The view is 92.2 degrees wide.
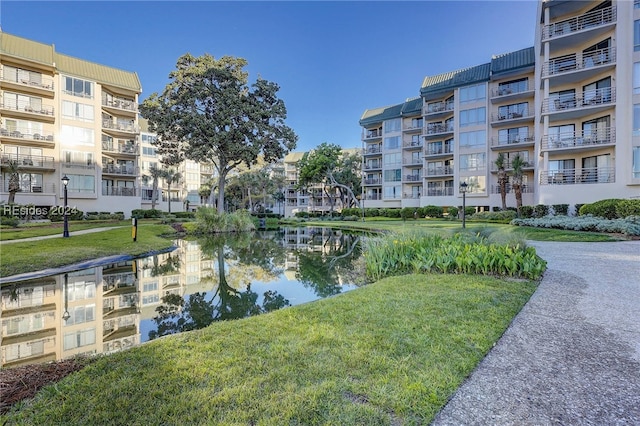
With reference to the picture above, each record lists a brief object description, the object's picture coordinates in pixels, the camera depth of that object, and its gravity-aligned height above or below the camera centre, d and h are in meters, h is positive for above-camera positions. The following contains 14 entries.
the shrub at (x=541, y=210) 21.62 -0.01
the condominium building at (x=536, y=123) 19.39 +8.03
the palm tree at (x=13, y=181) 24.83 +2.39
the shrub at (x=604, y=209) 16.67 +0.05
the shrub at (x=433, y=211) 33.44 -0.12
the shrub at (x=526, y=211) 23.56 -0.09
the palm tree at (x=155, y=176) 45.61 +5.28
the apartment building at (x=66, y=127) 27.34 +8.24
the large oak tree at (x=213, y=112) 26.14 +8.54
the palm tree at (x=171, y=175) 48.42 +5.63
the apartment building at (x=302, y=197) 62.83 +2.90
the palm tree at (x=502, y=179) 28.52 +2.88
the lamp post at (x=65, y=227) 13.59 -0.78
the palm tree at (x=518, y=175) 26.51 +3.16
